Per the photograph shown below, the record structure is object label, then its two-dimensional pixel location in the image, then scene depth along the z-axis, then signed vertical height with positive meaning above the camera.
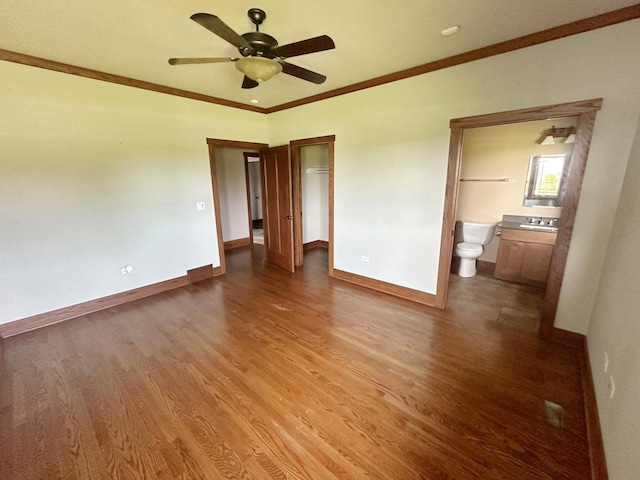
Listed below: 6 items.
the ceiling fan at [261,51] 1.68 +0.91
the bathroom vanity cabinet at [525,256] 3.49 -0.96
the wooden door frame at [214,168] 3.94 +0.27
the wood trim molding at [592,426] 1.31 -1.39
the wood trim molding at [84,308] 2.69 -1.40
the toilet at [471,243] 3.87 -0.86
